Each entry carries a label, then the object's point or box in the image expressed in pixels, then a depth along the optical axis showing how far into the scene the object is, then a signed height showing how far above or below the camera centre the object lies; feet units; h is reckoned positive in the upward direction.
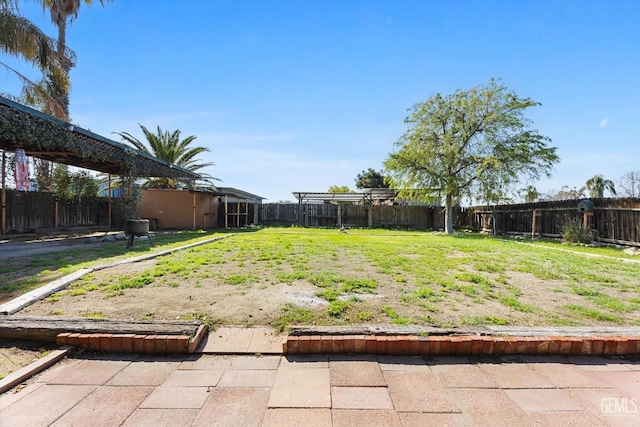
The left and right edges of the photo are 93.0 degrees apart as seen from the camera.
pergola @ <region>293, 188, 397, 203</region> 65.72 +3.98
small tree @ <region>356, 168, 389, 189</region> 124.88 +14.54
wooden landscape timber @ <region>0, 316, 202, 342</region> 8.02 -3.08
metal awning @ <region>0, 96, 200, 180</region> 22.89 +6.42
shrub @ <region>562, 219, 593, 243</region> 33.17 -1.96
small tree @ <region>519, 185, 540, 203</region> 49.29 +3.65
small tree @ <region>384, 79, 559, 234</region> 47.50 +11.05
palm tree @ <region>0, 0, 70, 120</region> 26.94 +15.52
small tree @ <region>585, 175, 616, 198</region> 71.46 +7.32
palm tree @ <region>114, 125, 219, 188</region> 62.75 +13.50
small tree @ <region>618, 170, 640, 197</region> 64.34 +7.08
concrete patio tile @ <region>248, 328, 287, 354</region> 7.84 -3.45
